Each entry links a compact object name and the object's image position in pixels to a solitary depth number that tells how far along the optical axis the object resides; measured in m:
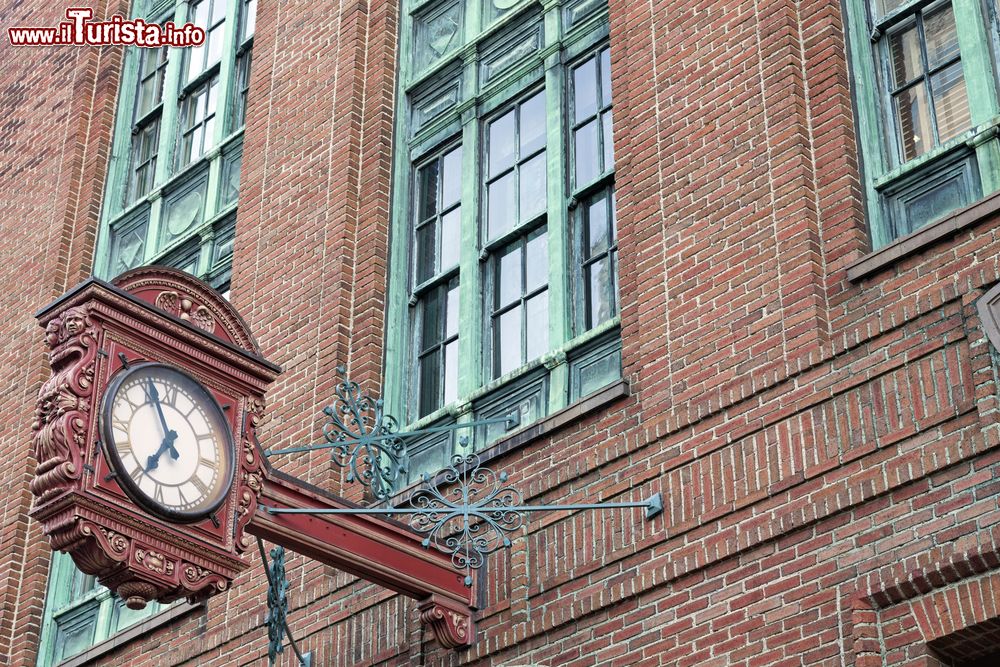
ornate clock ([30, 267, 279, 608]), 9.70
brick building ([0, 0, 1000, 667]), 9.78
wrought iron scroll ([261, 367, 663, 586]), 11.36
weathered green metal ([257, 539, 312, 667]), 12.09
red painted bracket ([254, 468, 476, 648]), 10.95
